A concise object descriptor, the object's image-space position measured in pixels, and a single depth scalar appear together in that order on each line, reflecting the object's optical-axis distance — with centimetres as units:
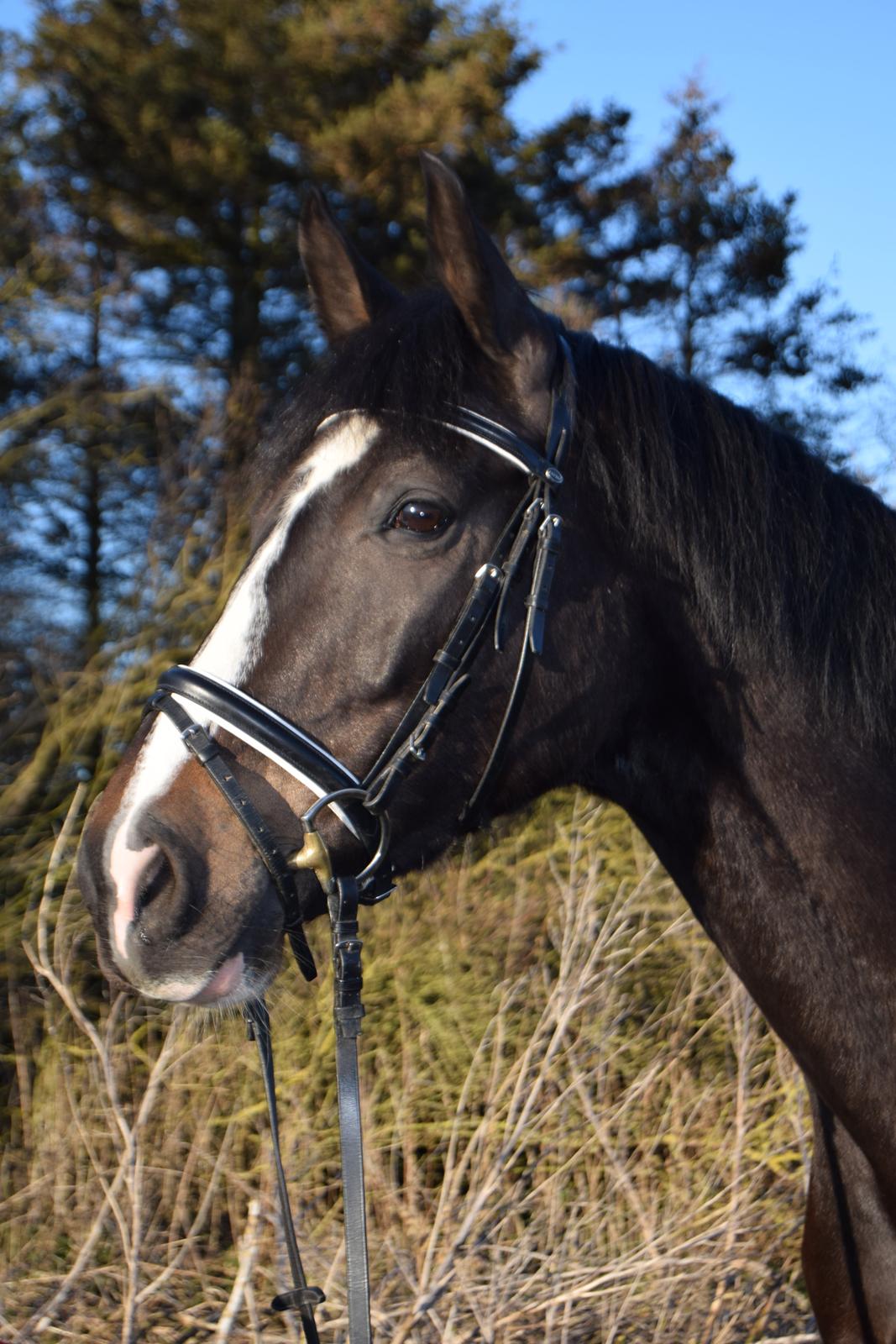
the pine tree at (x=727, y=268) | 1783
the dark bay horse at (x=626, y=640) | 191
